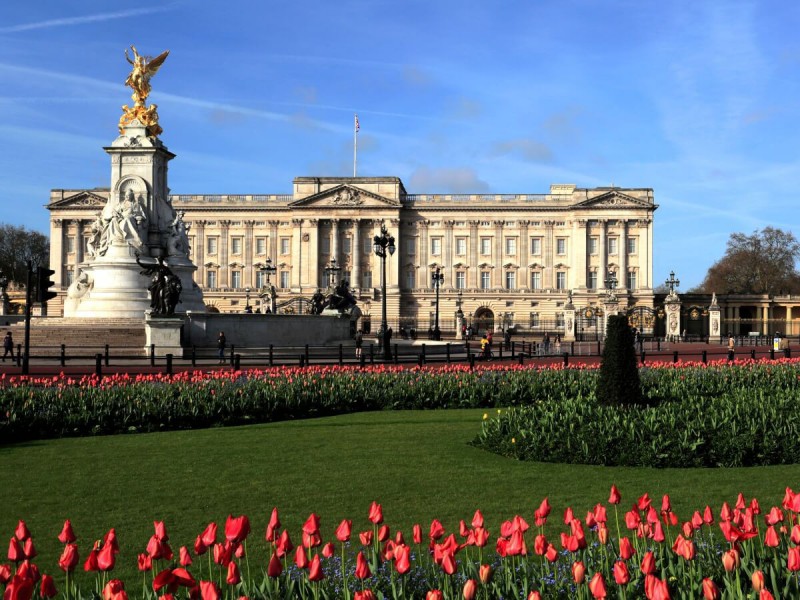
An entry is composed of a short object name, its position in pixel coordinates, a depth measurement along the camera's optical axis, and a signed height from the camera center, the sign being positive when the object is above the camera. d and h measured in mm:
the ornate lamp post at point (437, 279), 62406 +3019
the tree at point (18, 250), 106000 +8680
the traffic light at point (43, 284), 22266 +876
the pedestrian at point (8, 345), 30109 -927
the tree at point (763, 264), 110375 +6998
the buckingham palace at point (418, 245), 96250 +8303
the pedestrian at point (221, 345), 29328 -924
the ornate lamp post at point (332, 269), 62344 +3555
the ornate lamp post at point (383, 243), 35906 +3130
